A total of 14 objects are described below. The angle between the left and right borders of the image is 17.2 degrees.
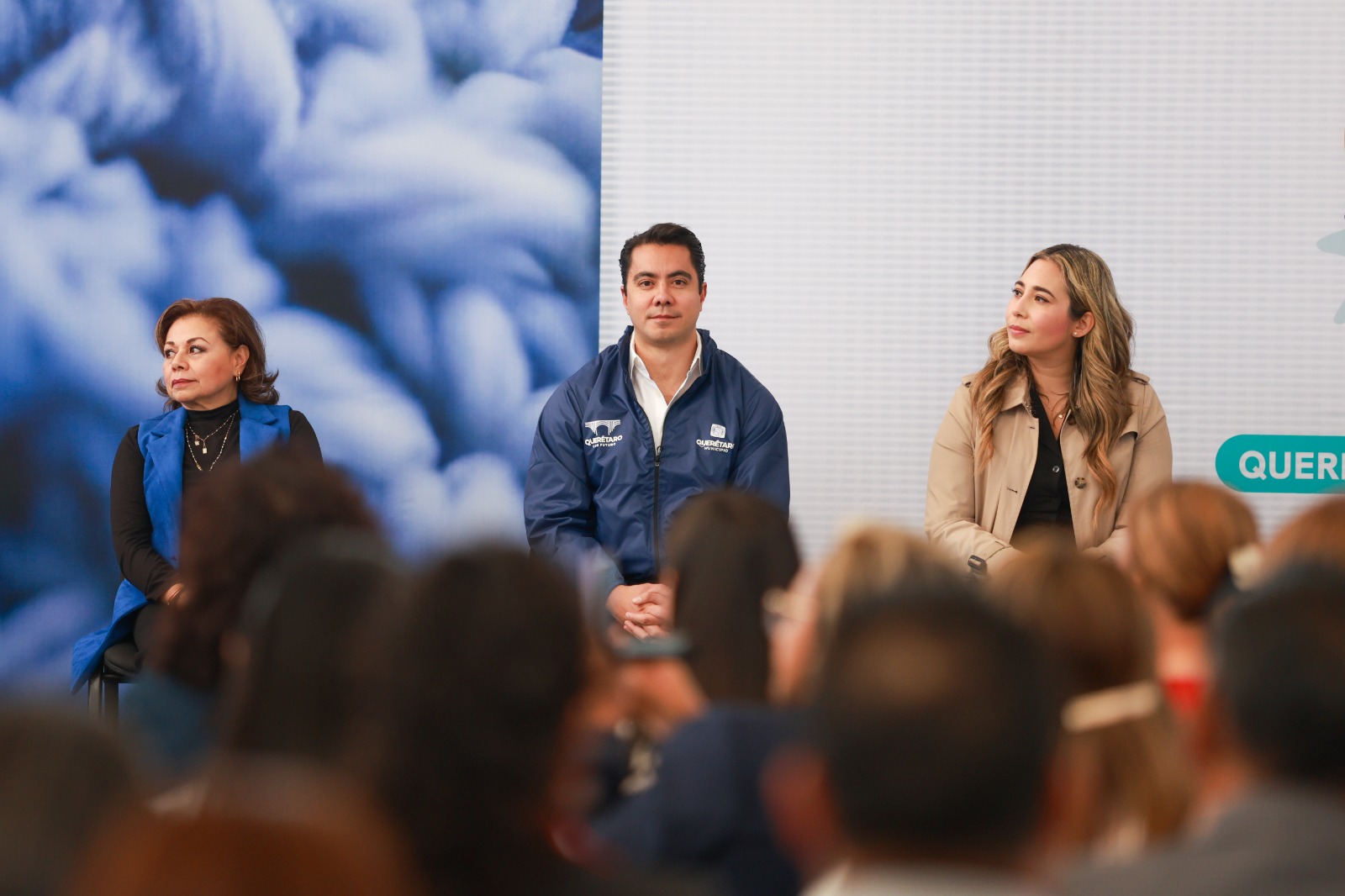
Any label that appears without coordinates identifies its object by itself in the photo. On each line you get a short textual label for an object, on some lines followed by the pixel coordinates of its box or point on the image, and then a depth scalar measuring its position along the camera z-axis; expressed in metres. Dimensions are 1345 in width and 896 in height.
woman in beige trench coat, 8.31
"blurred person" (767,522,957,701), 6.24
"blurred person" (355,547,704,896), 3.87
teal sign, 8.81
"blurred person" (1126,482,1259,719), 7.18
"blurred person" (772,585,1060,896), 3.46
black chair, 8.14
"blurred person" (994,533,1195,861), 5.47
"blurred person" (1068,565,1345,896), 4.05
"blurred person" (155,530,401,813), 4.81
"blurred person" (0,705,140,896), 3.07
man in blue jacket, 8.30
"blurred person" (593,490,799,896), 5.30
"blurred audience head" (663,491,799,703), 6.67
